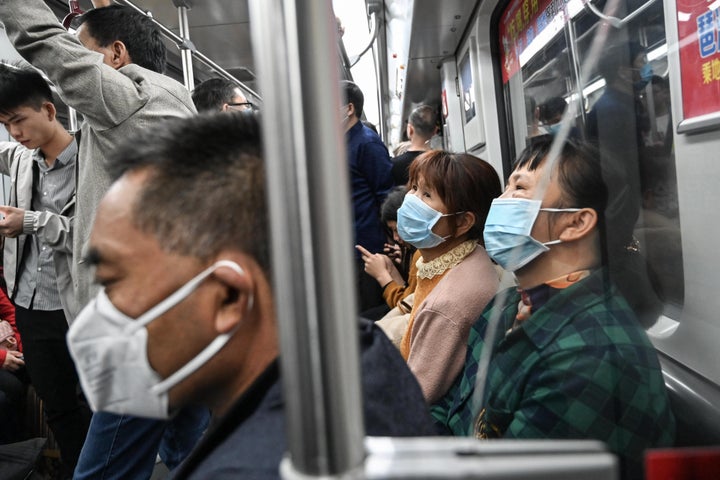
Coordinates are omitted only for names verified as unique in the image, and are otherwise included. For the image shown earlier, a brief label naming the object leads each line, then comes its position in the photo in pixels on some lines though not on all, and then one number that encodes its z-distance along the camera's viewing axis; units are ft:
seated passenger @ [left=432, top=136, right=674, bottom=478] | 3.61
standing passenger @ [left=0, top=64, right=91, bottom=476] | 6.23
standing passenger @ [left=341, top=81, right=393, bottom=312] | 8.81
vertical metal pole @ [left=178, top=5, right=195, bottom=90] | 8.66
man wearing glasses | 8.41
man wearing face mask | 2.31
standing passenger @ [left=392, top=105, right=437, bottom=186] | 12.68
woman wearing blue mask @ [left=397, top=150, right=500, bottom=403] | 5.57
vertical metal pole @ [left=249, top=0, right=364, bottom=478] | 1.04
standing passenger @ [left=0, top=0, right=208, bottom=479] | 4.80
